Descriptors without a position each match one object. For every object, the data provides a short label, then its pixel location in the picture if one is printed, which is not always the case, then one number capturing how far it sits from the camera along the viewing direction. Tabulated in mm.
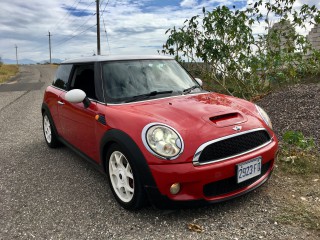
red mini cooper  2605
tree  6641
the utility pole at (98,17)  25156
